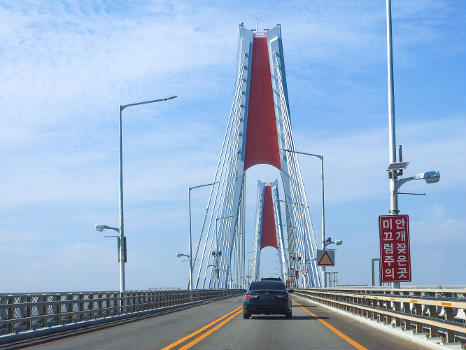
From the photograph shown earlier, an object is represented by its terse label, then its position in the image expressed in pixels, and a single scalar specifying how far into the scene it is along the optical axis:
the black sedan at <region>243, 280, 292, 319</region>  26.92
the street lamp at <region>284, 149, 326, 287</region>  51.78
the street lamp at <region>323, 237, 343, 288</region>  51.25
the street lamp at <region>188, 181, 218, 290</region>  62.69
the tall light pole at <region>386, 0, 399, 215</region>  21.50
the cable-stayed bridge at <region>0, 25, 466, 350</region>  15.91
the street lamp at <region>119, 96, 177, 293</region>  33.34
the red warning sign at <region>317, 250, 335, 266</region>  39.31
